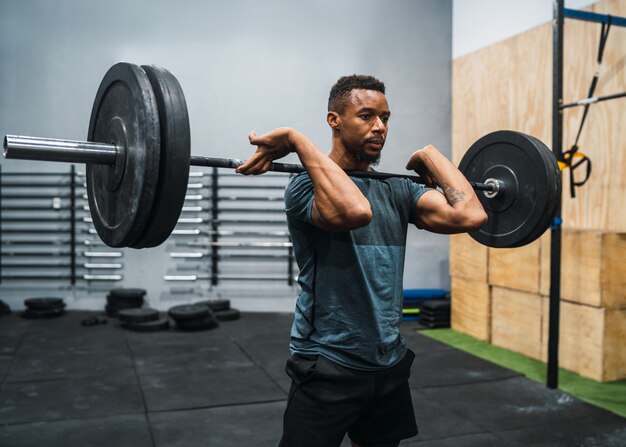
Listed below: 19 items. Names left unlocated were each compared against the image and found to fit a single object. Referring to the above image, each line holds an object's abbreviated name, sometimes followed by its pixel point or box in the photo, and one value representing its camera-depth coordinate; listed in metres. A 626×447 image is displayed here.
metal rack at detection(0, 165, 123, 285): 5.43
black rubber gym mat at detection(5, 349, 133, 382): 3.48
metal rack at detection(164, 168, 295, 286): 5.57
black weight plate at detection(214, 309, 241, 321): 5.25
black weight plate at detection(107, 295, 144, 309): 5.26
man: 1.33
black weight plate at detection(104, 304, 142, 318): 5.25
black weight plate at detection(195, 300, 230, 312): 5.37
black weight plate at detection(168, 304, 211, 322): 4.77
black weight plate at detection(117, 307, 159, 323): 4.80
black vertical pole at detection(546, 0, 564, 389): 3.12
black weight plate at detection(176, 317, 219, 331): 4.82
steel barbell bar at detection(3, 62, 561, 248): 1.22
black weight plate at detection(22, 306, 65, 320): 5.16
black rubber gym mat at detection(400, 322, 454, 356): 4.22
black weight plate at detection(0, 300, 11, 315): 5.29
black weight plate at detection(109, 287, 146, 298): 5.26
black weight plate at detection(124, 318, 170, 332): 4.75
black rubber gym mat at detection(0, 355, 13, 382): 3.51
